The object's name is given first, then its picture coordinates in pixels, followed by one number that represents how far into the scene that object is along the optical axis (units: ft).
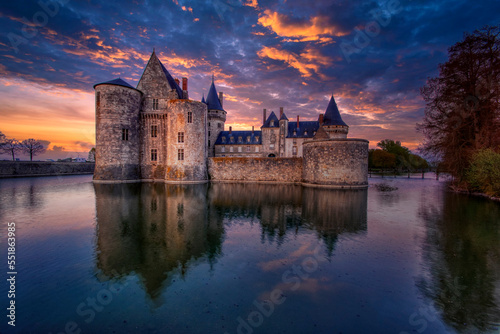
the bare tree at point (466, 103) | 64.18
